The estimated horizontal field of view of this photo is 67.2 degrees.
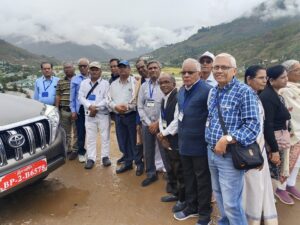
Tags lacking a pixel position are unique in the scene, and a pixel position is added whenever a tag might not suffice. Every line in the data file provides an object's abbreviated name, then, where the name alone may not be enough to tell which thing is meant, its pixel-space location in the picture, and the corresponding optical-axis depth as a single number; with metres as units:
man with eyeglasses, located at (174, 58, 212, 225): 2.21
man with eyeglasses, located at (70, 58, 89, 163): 3.75
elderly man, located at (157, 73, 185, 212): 2.61
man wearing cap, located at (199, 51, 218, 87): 2.87
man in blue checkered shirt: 1.83
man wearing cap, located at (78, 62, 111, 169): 3.51
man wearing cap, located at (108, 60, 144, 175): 3.32
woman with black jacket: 2.21
